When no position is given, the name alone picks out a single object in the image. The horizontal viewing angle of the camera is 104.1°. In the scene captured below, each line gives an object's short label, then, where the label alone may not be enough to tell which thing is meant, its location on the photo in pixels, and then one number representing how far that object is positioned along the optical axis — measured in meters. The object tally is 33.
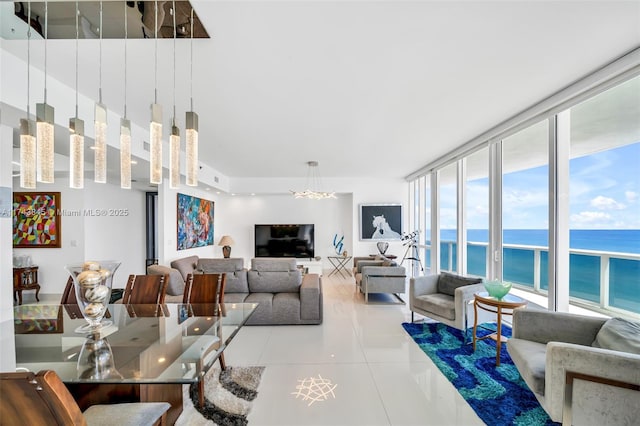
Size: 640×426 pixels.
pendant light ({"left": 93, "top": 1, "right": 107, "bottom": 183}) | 1.65
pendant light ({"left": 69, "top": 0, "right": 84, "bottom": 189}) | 1.70
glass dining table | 1.29
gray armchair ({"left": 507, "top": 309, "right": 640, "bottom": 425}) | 1.35
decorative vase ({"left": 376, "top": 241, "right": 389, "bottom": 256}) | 6.84
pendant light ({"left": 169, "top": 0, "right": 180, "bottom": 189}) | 1.74
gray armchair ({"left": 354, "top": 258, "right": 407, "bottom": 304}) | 4.66
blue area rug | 1.90
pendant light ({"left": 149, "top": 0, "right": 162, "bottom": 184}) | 1.64
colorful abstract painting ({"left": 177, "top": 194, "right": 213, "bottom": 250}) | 5.52
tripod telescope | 6.68
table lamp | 7.01
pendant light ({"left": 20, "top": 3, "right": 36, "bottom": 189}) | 1.59
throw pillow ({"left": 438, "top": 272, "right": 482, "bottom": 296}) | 3.37
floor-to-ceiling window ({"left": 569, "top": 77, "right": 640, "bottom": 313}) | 2.69
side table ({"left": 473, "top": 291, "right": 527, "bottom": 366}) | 2.58
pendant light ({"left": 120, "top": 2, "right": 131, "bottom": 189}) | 1.74
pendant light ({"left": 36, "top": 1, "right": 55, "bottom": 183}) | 1.55
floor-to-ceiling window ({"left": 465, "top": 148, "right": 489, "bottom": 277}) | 4.25
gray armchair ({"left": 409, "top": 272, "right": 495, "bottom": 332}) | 2.99
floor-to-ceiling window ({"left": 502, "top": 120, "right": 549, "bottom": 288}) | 3.40
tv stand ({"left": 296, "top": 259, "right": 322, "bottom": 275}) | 7.00
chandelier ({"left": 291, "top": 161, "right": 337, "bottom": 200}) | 5.73
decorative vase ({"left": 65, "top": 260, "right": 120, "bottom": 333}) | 1.75
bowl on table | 2.63
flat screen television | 7.55
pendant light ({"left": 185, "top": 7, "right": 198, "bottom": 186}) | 1.67
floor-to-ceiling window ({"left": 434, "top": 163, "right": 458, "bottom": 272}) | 5.20
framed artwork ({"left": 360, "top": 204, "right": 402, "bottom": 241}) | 7.21
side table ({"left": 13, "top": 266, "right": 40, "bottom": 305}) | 4.47
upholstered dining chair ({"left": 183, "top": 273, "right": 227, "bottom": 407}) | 2.33
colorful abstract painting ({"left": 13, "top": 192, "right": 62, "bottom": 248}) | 4.79
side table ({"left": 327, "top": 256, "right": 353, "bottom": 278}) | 7.46
